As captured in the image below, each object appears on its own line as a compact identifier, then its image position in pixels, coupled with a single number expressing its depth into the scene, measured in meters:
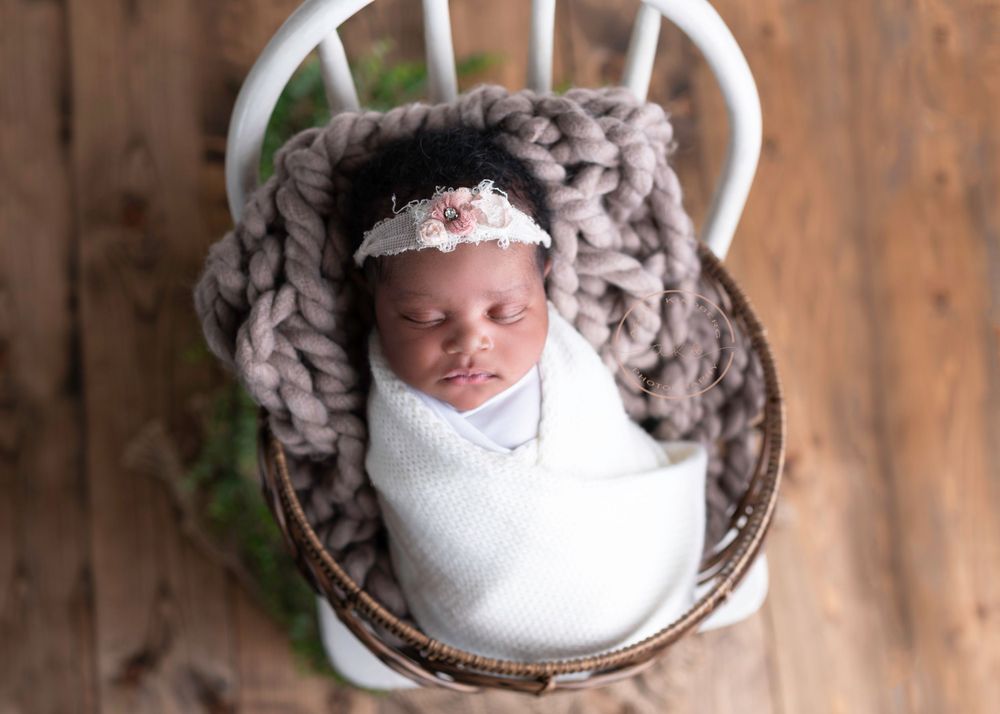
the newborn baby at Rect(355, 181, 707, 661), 0.96
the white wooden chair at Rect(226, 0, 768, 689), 0.88
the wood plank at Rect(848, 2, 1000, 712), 1.45
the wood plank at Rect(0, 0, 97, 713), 1.39
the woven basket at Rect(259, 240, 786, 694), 0.95
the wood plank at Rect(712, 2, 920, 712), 1.44
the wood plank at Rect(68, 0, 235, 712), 1.40
